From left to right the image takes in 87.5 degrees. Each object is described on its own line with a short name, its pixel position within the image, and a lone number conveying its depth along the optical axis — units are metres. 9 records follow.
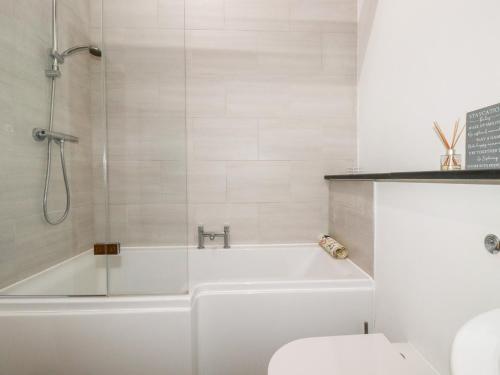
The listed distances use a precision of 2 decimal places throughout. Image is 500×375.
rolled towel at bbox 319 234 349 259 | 1.70
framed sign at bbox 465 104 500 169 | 0.78
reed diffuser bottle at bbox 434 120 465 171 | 0.85
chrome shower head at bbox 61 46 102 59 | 1.46
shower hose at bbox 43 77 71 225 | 1.45
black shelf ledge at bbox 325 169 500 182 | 0.64
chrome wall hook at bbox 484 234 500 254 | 0.71
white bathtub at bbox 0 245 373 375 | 1.15
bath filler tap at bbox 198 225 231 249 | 1.93
